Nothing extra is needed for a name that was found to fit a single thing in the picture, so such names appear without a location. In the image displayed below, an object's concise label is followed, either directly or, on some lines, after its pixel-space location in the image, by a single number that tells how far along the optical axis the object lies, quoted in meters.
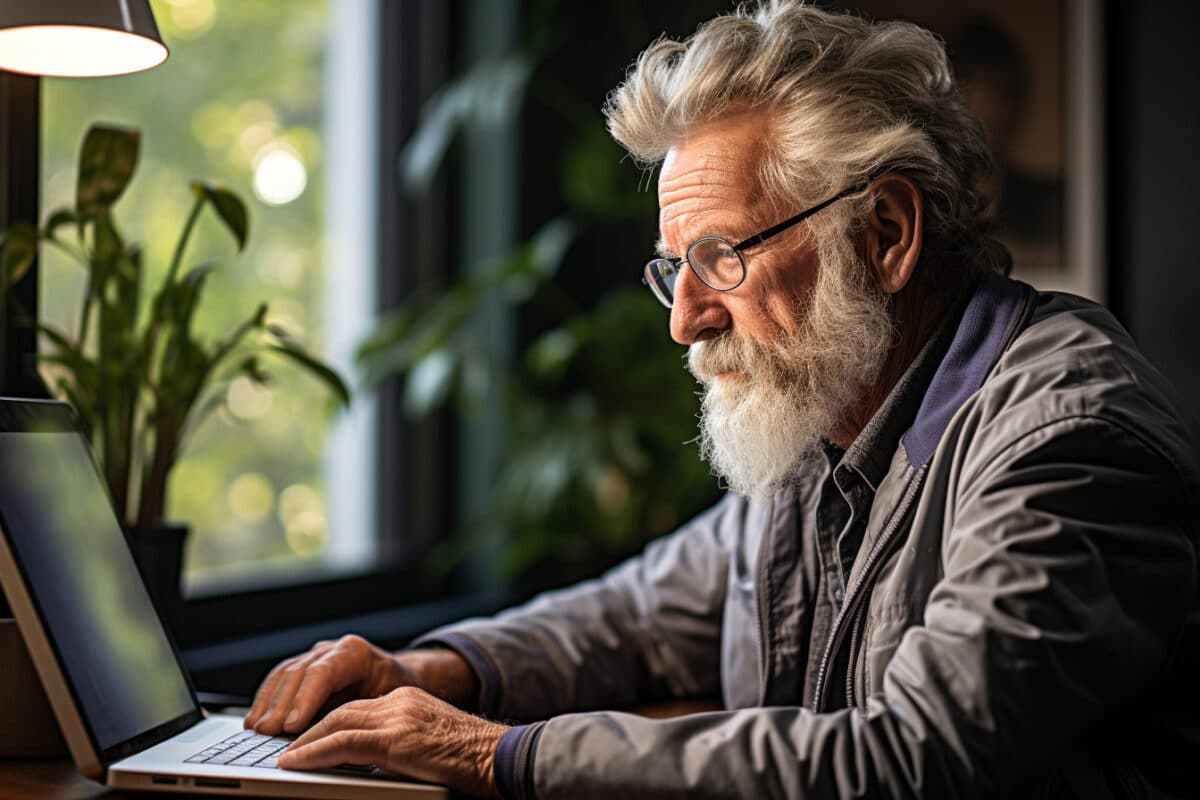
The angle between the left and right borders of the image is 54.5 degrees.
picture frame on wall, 2.19
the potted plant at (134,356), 1.32
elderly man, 0.85
